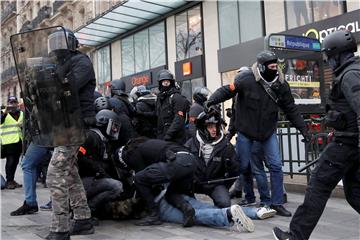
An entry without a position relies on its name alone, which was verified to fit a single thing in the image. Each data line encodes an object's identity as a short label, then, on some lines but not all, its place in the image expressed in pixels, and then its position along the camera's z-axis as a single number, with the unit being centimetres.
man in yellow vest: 864
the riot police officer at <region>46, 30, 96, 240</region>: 404
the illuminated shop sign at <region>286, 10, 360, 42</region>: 1197
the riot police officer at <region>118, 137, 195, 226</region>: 462
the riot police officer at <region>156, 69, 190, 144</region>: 571
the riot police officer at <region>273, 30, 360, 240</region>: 344
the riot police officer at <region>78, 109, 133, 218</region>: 466
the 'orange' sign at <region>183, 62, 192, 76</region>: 1855
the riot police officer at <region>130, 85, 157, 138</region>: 644
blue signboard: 865
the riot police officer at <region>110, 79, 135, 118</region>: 594
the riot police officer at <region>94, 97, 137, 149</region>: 522
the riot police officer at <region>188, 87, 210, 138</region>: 603
